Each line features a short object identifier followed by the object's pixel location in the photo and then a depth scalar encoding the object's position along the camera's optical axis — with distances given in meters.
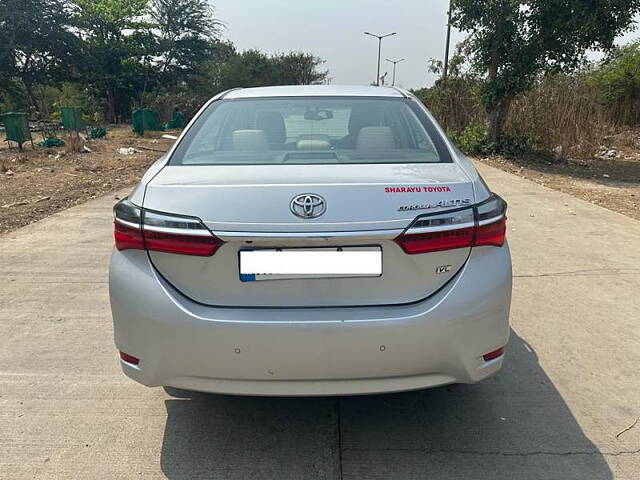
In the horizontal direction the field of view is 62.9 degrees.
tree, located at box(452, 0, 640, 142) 10.71
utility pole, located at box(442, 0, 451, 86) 16.53
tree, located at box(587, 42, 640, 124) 18.36
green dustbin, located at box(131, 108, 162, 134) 21.84
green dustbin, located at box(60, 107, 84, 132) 17.78
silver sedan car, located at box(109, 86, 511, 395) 1.92
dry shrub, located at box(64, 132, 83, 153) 14.26
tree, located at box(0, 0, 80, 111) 26.16
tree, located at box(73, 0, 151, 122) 31.23
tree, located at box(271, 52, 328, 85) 45.87
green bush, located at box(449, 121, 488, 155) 13.53
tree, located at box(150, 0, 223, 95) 32.75
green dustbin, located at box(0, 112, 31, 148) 13.59
